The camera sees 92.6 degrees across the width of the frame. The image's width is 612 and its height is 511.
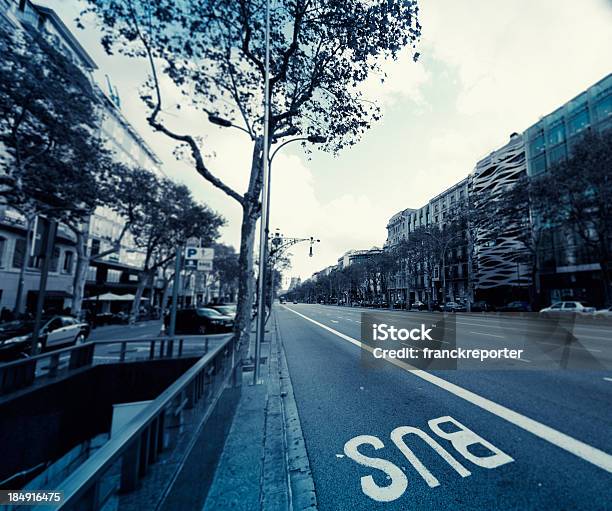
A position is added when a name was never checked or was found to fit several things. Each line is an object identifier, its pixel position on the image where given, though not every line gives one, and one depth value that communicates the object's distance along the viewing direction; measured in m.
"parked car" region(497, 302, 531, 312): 36.06
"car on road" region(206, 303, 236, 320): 21.35
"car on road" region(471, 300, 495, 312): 40.75
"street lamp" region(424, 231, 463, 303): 40.50
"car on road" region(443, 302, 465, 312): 42.38
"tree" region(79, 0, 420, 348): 8.55
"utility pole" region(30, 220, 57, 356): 4.84
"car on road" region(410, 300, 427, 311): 50.19
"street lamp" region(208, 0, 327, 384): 6.38
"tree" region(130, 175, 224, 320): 23.75
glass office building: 29.27
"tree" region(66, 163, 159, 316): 18.98
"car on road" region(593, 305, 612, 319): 21.41
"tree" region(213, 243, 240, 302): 49.82
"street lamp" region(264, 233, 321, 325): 26.05
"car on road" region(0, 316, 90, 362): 9.69
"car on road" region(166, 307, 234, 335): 16.97
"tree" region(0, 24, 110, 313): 11.66
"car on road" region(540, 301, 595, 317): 24.42
